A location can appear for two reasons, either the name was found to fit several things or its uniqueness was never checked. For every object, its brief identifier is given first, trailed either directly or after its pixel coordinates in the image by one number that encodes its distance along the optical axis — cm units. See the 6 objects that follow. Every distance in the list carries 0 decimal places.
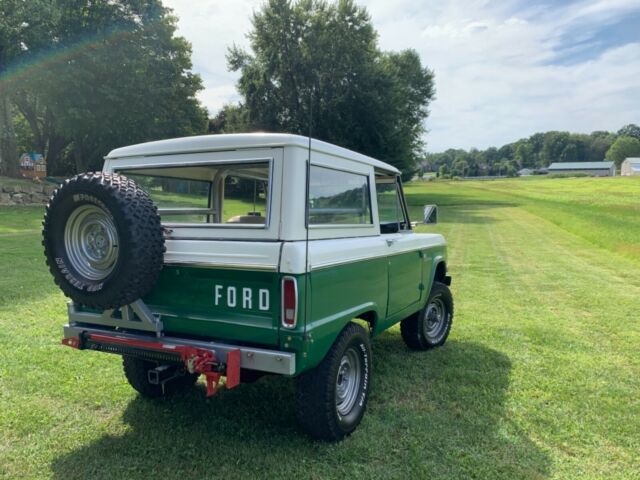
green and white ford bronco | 307
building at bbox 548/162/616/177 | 12975
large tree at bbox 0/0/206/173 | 2644
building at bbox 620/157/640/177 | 11226
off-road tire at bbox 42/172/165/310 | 305
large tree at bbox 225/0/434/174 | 3159
